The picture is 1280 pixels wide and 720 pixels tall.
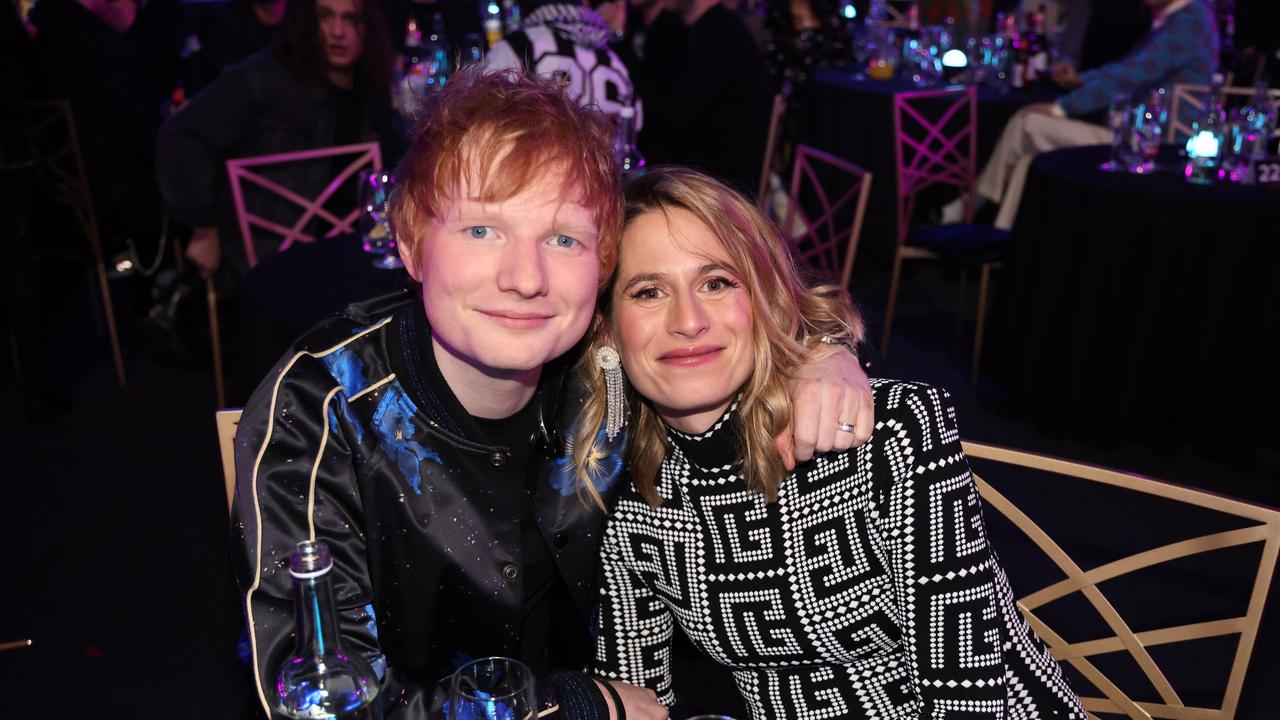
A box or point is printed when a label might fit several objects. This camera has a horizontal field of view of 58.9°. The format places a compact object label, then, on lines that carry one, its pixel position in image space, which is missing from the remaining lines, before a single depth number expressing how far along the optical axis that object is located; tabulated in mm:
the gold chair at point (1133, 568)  1484
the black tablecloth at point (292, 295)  2641
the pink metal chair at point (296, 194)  3492
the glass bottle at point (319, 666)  890
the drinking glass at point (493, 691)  995
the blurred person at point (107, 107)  4188
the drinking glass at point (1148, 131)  3924
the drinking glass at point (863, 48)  6250
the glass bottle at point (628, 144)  3302
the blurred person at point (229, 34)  5520
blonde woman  1430
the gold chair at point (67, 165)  4062
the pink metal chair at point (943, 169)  4465
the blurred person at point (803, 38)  6348
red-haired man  1295
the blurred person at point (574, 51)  3816
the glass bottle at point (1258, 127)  3814
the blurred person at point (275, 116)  3746
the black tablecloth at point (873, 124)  5484
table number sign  3736
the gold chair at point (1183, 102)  4844
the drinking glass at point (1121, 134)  3951
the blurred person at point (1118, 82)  5062
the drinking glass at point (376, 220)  2928
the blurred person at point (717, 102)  4797
